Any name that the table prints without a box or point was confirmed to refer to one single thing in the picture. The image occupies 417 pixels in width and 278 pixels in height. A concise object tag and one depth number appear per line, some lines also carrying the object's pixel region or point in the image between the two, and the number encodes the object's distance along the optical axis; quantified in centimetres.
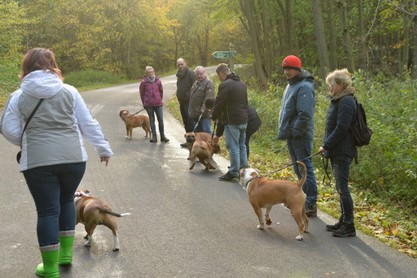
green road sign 1445
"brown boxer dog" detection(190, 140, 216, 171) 933
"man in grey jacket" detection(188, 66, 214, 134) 1073
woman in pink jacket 1253
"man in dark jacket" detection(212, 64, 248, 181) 834
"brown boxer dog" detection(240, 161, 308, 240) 579
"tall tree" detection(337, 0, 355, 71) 1631
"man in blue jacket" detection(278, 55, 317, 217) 642
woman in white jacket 409
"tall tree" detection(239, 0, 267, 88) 2133
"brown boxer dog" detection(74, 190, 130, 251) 513
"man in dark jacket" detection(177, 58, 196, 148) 1195
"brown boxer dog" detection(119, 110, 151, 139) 1336
